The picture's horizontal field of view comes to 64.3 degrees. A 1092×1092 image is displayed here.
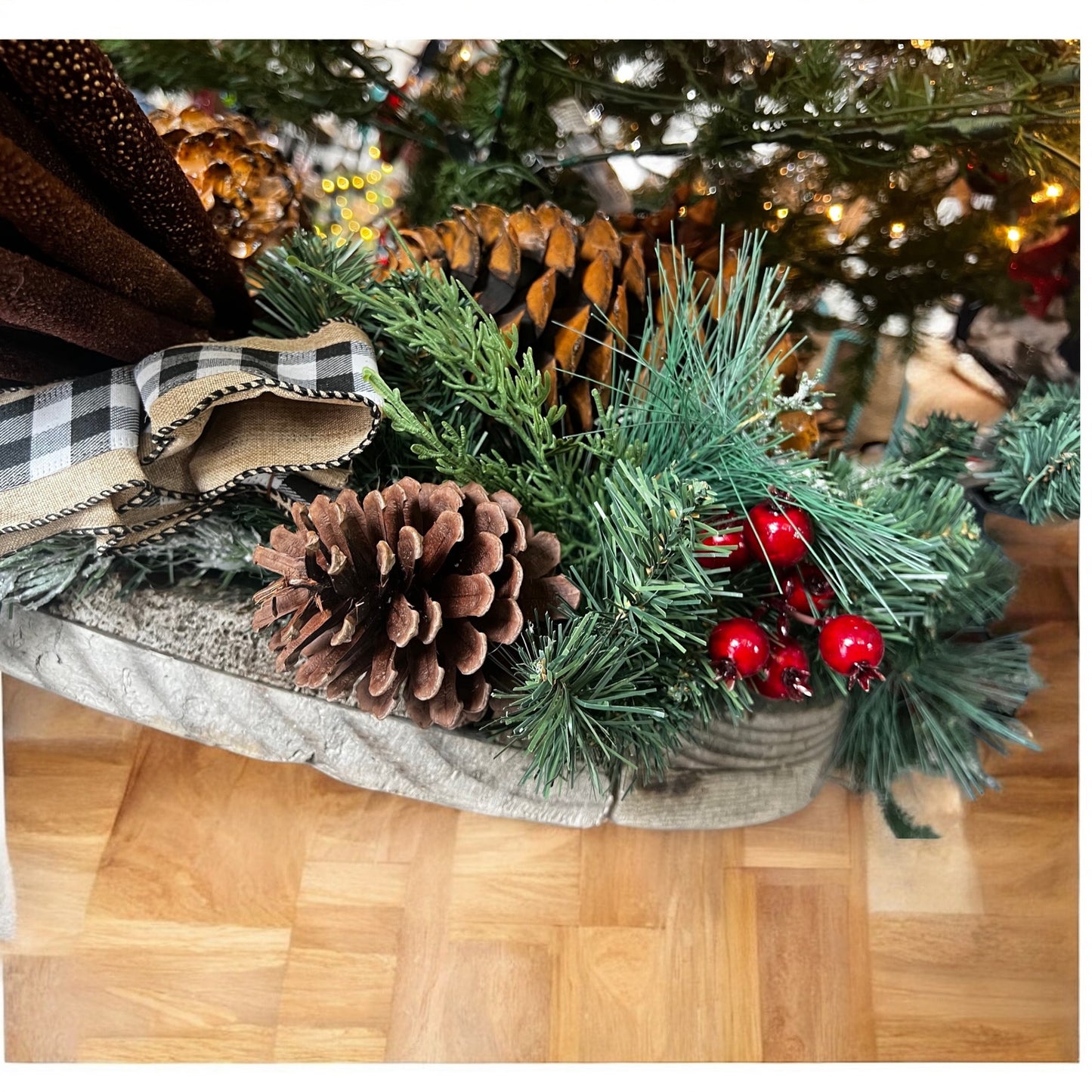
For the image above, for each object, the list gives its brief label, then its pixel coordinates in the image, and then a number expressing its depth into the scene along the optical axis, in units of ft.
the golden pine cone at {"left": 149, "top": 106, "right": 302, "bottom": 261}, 1.57
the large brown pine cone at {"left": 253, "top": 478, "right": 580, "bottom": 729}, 1.12
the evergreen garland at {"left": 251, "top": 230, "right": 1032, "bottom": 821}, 1.17
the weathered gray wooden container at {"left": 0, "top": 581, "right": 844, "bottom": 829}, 1.42
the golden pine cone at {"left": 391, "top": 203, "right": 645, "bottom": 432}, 1.39
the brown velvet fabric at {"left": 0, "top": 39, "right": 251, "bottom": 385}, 0.96
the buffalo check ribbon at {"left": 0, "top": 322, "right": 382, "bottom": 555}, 1.16
